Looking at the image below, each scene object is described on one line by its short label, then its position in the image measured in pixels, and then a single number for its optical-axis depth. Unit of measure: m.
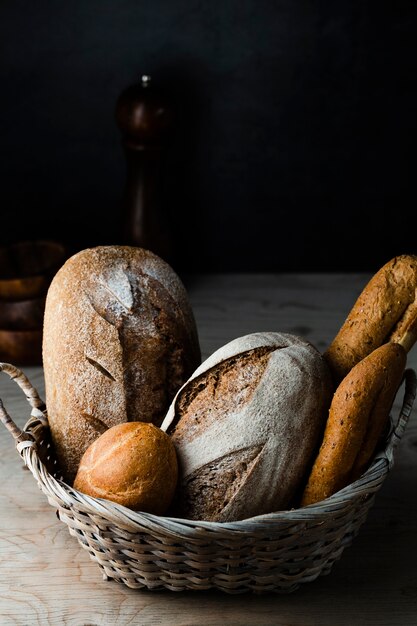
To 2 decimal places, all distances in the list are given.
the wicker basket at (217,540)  0.90
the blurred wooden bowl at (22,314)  1.33
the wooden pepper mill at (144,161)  1.45
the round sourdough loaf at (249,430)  0.94
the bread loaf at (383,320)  1.02
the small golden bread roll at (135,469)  0.92
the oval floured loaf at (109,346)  1.03
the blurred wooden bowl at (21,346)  1.33
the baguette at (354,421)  0.94
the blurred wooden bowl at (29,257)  1.40
